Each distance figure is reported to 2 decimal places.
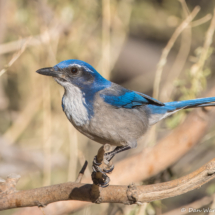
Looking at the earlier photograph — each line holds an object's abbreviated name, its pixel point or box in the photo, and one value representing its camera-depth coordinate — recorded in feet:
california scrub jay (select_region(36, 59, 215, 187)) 19.67
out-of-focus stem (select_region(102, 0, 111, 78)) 31.76
